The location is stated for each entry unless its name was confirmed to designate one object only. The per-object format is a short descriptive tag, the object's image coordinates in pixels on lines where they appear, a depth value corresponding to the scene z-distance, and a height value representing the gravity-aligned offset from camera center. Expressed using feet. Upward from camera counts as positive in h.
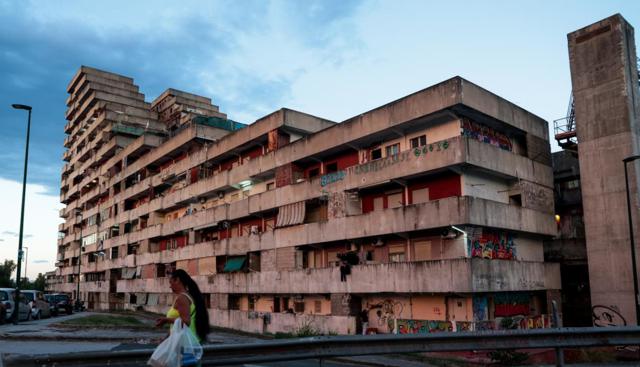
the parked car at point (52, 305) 134.41 -5.53
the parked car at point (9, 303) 96.95 -3.39
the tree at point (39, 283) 431.27 -0.74
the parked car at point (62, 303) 147.54 -5.39
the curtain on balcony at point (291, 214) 112.23 +12.87
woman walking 20.97 -0.97
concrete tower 90.99 +20.84
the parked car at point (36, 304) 114.01 -4.48
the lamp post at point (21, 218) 92.43 +11.08
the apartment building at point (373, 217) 85.97 +11.11
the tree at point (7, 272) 330.67 +6.21
